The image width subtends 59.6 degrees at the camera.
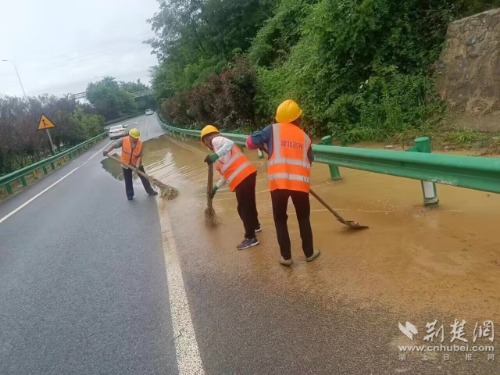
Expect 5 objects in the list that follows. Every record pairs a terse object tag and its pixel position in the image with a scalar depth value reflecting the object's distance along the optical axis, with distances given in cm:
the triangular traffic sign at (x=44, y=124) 2520
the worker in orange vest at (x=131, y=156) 975
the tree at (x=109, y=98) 9470
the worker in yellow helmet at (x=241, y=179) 527
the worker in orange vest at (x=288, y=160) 411
